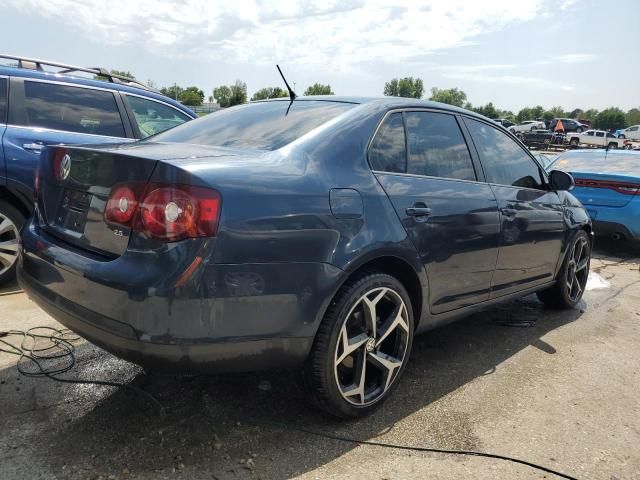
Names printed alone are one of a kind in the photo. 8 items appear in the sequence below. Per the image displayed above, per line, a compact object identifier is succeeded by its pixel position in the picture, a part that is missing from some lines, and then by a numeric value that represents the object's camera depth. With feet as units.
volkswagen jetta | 6.84
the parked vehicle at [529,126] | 168.75
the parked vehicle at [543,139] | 120.88
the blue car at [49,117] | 14.16
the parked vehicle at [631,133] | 160.97
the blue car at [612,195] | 22.45
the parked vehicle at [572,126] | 164.45
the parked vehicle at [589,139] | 142.20
